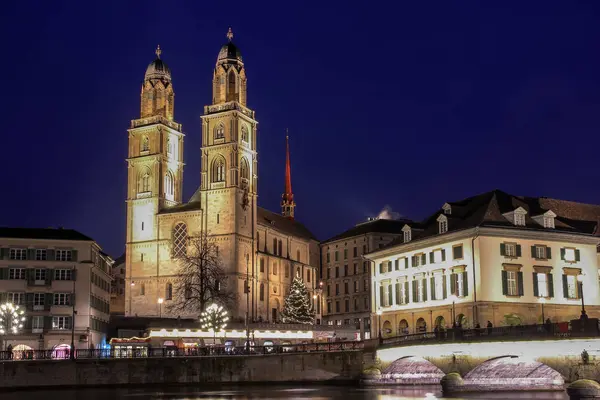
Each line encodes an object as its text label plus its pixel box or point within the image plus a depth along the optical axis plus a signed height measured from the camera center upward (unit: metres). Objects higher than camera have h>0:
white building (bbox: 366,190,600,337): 76.69 +6.97
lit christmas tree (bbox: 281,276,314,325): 126.71 +5.90
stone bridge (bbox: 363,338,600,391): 48.06 -0.93
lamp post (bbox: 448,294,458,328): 76.34 +4.08
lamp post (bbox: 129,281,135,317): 129.12 +9.13
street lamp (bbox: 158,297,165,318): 120.28 +5.91
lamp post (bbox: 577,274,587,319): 77.20 +5.84
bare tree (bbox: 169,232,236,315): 115.31 +9.86
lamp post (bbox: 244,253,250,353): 120.18 +9.17
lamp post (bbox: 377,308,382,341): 81.06 +2.97
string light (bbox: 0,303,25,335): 85.62 +3.54
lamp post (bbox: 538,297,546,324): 77.62 +3.82
